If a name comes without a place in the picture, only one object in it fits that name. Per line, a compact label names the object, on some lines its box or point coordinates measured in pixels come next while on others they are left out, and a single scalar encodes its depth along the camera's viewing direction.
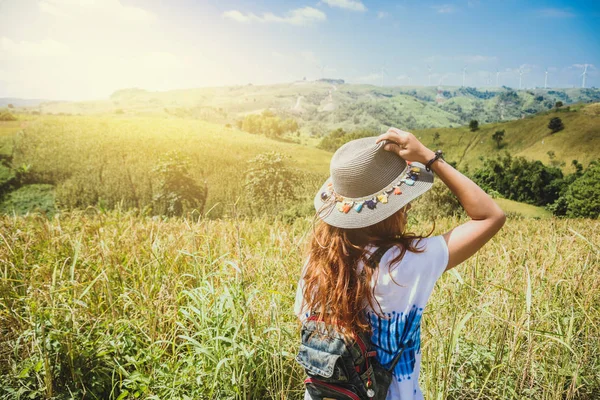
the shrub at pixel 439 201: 19.94
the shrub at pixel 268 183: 26.52
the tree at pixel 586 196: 35.12
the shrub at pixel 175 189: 25.65
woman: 1.32
